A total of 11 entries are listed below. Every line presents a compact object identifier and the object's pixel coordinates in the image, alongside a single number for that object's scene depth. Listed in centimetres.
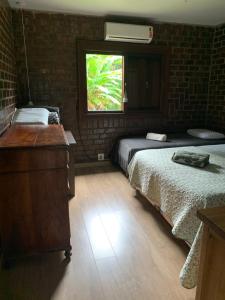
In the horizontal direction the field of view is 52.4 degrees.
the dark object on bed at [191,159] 211
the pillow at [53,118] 261
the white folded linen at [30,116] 229
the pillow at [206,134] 351
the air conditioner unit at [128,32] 325
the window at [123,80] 349
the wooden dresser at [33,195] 150
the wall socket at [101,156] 379
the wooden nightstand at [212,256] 75
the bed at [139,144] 305
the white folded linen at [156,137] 335
